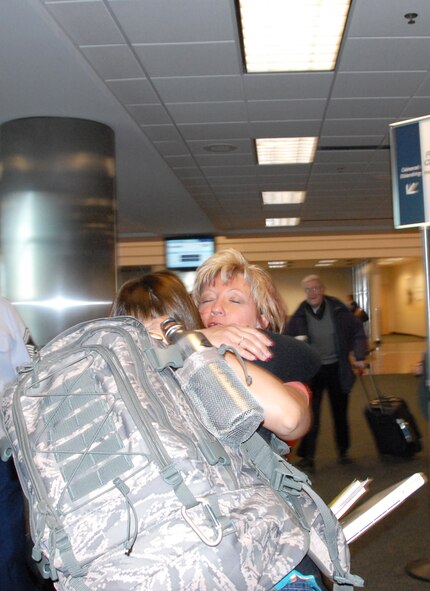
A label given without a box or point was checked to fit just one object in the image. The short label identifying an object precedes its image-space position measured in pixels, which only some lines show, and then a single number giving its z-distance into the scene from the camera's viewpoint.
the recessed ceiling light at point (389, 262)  28.05
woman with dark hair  1.27
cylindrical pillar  6.19
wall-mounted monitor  12.97
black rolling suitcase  5.71
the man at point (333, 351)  6.01
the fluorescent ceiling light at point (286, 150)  7.40
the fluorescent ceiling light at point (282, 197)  10.46
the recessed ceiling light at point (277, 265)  21.07
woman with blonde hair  1.79
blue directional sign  3.30
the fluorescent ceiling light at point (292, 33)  4.23
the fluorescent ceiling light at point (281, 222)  13.62
